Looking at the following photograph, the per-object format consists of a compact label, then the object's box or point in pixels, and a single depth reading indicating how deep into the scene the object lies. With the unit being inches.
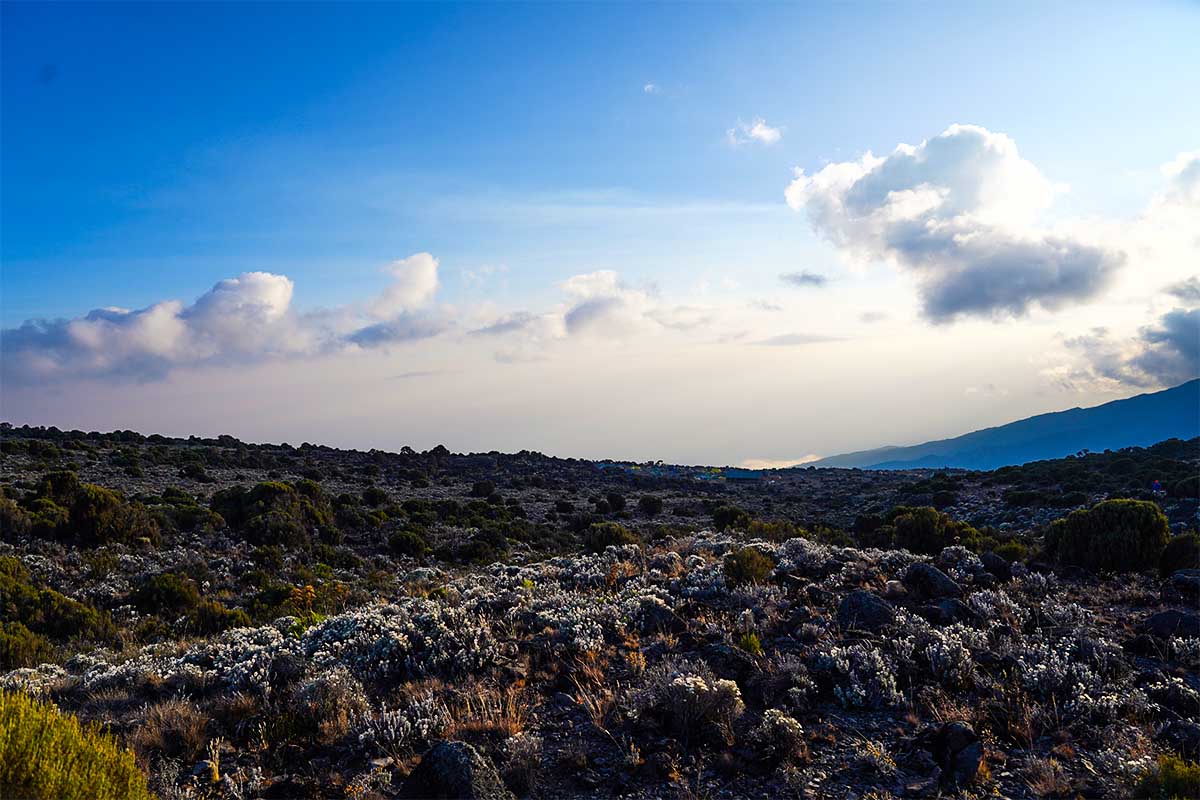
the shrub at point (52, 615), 520.7
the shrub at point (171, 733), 245.6
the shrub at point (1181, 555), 460.4
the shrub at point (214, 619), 552.4
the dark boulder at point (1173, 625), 328.2
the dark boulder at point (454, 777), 199.9
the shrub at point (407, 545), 947.3
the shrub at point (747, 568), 442.4
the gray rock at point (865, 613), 345.7
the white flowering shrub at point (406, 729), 244.5
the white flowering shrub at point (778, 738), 229.8
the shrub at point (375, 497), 1317.7
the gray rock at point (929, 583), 404.5
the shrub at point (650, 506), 1494.8
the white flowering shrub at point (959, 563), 442.6
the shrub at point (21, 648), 452.4
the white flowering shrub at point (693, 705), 248.4
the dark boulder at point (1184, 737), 225.1
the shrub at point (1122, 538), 476.1
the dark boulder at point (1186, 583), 404.8
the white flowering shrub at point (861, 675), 271.4
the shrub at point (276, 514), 895.1
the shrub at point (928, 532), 673.6
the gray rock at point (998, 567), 451.5
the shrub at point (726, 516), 1235.9
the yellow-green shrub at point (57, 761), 169.2
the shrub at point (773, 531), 770.5
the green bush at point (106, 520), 785.6
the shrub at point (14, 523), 759.7
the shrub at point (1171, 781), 183.5
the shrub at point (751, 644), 318.0
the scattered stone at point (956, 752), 214.5
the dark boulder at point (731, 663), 300.7
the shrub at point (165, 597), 588.4
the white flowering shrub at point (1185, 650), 301.9
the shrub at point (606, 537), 974.4
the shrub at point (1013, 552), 518.0
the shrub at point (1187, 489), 1069.3
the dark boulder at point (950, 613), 353.1
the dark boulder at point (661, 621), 367.9
